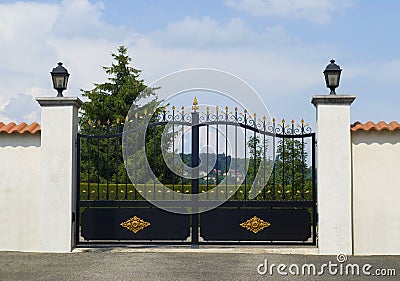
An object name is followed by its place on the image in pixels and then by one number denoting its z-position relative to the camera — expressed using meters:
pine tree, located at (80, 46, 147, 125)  21.55
